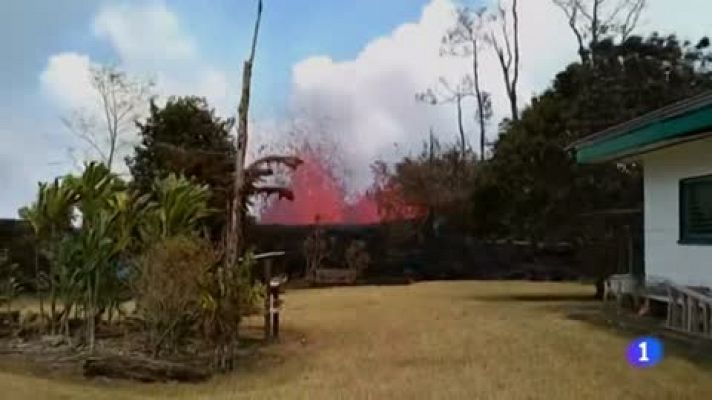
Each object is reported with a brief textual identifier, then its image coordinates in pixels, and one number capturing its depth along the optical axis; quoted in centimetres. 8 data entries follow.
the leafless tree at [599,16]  2881
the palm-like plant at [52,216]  1022
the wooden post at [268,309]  1073
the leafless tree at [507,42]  3247
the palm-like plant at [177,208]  1017
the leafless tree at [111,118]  2773
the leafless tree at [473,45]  3344
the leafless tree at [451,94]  3350
